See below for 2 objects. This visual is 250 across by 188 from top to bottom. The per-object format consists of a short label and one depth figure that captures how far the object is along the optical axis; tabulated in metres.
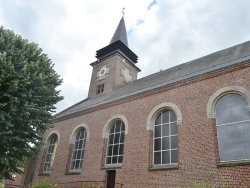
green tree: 9.84
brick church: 9.71
